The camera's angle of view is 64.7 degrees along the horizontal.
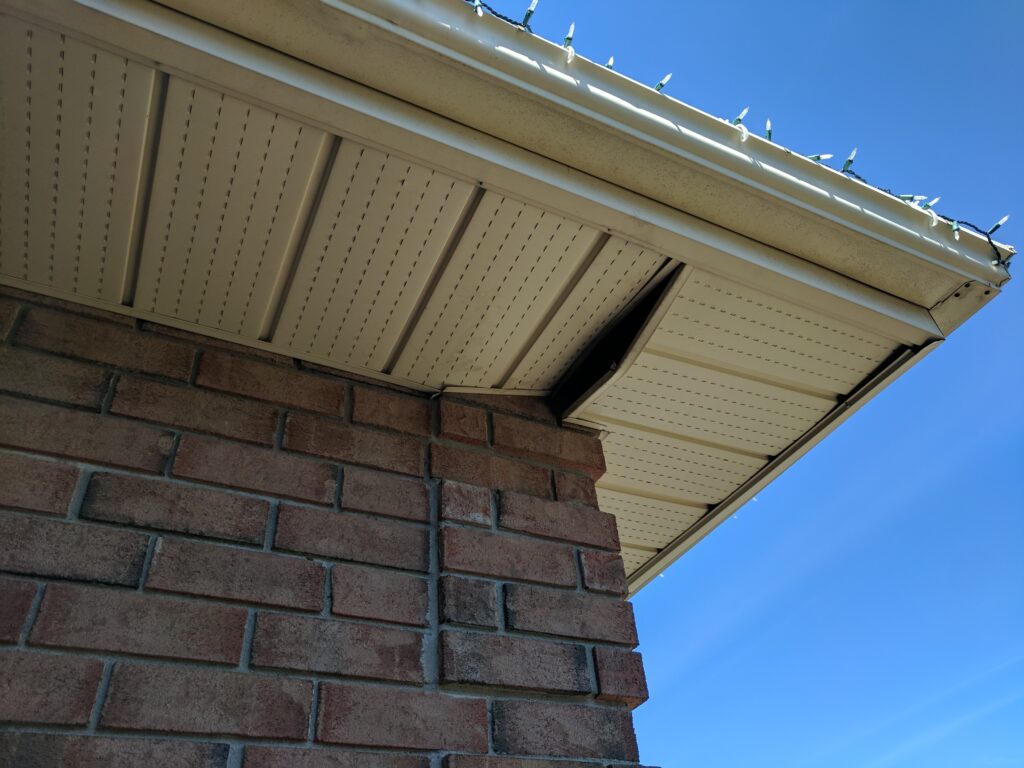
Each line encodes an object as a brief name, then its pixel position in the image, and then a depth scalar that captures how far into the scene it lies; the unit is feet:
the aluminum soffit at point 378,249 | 3.89
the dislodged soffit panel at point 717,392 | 5.31
